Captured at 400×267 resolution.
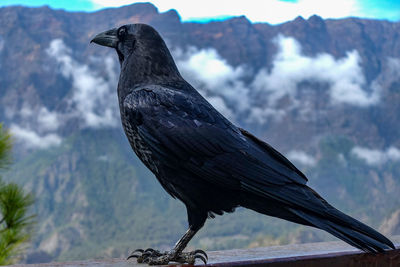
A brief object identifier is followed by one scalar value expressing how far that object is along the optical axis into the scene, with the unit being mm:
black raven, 2146
